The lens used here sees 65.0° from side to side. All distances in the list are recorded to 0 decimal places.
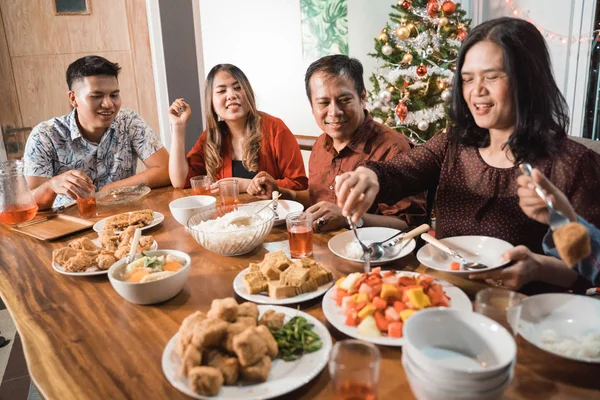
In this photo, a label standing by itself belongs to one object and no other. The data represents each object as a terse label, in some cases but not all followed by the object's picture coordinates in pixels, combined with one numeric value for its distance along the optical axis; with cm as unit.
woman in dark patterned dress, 139
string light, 374
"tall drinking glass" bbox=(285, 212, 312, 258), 144
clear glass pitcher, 184
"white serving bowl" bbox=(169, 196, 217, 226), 175
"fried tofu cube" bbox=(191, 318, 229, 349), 87
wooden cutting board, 176
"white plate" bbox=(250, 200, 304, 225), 177
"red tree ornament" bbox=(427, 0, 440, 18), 368
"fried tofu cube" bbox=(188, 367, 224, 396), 81
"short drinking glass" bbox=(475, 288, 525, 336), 90
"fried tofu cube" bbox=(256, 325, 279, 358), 90
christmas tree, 378
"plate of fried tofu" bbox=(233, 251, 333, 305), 116
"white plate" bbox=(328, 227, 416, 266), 139
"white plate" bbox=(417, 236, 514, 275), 133
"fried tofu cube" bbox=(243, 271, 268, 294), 119
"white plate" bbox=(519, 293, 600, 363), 98
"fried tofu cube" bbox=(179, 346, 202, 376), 85
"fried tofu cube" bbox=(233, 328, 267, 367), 85
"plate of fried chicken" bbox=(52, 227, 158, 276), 140
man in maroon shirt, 199
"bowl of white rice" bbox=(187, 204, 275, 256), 145
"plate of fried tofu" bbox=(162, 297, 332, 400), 83
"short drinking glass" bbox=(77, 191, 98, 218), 196
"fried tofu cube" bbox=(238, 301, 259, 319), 98
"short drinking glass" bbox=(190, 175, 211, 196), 218
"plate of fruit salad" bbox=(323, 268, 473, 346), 97
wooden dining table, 86
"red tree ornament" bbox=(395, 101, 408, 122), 388
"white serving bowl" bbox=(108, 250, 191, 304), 116
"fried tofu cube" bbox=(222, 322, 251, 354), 88
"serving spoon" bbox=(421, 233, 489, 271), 127
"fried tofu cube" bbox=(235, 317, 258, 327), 93
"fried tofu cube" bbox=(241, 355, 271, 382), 85
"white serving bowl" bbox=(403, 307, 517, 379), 80
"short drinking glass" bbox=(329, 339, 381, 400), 78
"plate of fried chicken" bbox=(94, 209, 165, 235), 174
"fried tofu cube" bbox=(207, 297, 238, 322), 94
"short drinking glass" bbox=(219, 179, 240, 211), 195
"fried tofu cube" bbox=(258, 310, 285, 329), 97
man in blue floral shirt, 246
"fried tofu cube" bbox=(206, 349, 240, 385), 85
